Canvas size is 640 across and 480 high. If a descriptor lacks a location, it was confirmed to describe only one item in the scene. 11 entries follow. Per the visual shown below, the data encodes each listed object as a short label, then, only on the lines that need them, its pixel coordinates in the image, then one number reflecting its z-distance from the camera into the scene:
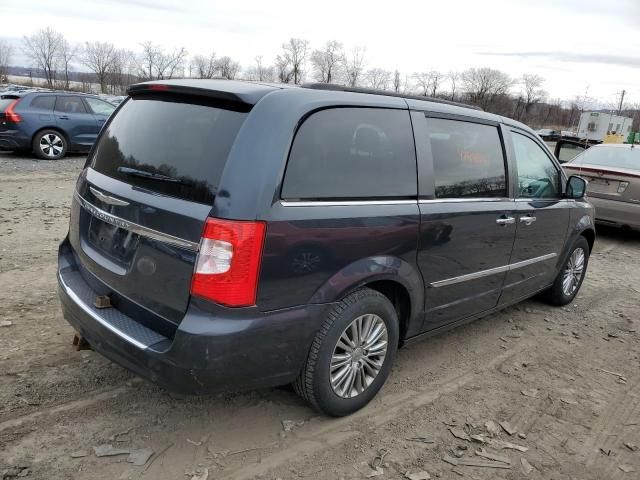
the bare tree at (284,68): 76.69
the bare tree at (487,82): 85.69
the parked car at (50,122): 11.91
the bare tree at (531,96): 90.71
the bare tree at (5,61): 80.16
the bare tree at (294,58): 78.62
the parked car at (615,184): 7.74
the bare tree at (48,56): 77.44
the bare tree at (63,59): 77.73
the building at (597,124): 55.53
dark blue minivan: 2.37
